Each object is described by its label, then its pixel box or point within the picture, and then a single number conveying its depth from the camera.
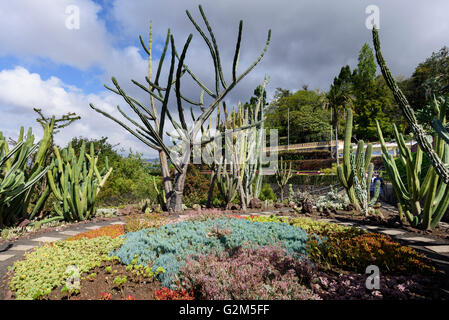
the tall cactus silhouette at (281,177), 11.38
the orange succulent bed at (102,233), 4.56
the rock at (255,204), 8.35
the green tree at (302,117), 37.57
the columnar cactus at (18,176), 4.82
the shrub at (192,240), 3.25
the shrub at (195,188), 10.35
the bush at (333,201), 8.02
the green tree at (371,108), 32.38
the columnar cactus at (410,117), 2.85
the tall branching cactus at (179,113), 6.54
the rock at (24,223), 5.50
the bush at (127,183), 10.61
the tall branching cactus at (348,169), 6.95
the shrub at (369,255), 2.97
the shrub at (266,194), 10.79
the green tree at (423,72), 28.88
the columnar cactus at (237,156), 8.10
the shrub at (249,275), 2.34
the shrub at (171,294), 2.41
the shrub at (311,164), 26.06
